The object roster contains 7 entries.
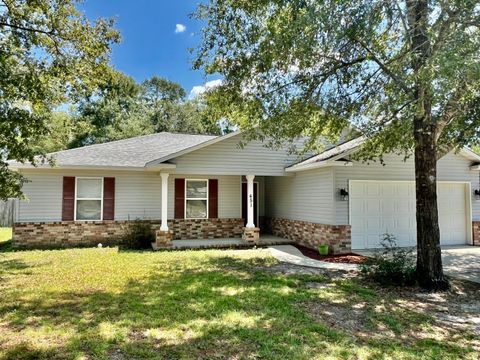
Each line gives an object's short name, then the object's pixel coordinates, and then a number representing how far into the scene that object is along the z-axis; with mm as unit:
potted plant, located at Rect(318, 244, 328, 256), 10406
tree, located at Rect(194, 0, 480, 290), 5500
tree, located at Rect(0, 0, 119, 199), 6117
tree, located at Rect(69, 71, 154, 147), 29109
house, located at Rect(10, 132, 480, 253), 11070
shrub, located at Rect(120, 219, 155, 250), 11988
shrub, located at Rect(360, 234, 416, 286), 6875
